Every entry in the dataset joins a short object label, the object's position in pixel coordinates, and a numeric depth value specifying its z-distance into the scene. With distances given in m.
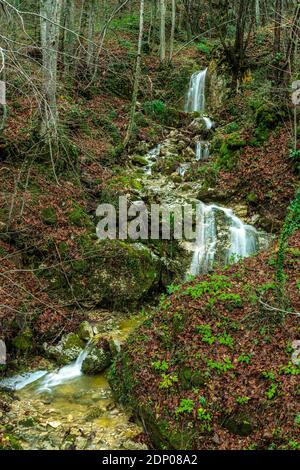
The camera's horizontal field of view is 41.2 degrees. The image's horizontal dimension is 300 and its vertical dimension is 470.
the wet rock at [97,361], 6.89
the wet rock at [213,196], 11.11
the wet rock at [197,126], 14.95
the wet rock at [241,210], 10.49
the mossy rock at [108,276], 8.42
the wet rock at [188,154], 13.82
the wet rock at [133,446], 5.28
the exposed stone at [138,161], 13.36
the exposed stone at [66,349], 7.18
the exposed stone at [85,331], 7.53
